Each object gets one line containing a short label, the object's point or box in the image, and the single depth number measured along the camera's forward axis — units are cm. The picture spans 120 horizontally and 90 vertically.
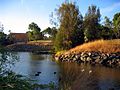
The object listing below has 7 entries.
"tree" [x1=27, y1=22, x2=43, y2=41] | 3583
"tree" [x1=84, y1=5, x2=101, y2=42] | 2116
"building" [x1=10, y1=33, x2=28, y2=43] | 4250
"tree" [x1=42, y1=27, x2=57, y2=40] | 2067
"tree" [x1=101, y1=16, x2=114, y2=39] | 2334
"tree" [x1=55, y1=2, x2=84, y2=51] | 1987
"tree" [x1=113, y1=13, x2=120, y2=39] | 2511
